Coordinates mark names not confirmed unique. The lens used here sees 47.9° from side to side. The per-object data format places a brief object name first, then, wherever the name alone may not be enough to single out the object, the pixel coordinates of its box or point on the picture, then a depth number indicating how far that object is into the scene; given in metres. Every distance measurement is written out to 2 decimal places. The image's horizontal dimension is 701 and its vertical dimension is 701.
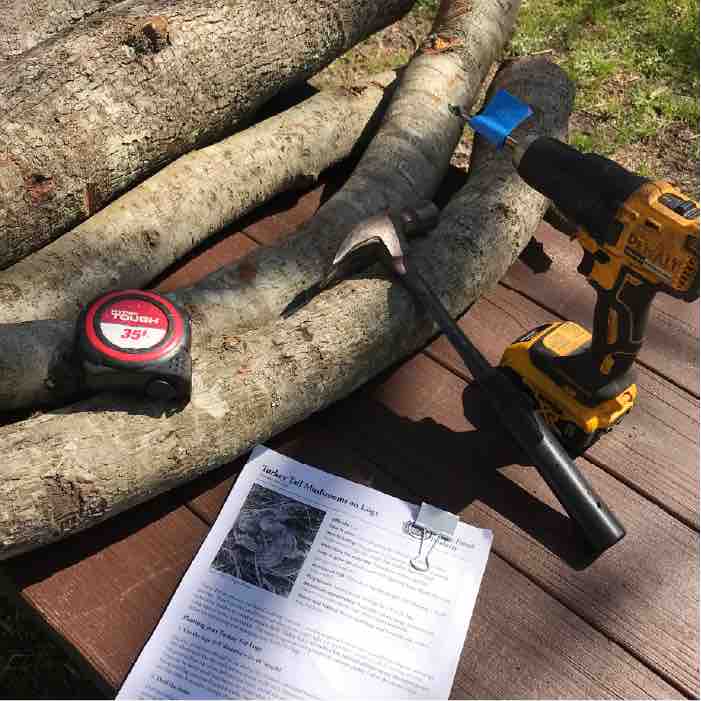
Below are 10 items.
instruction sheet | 0.57
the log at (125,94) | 0.71
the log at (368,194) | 0.62
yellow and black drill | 0.55
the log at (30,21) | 0.82
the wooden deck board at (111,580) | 0.59
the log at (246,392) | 0.57
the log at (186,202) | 0.71
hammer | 0.64
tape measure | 0.60
